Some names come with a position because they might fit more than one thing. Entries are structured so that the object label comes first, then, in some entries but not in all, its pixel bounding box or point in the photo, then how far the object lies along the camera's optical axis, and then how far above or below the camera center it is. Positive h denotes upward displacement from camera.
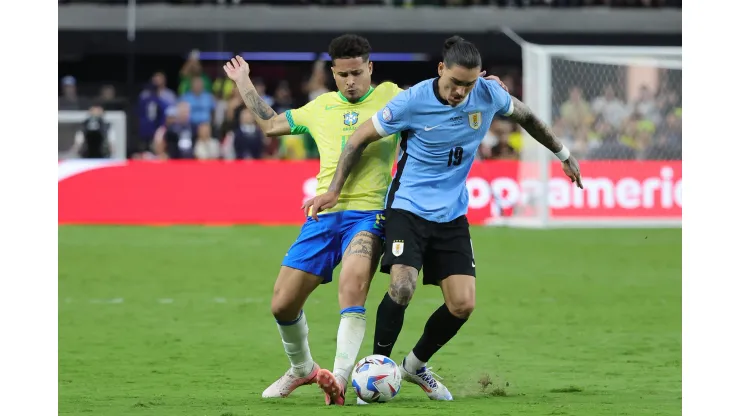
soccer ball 14.08 -1.09
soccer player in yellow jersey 14.53 -0.25
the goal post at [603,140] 44.81 +0.70
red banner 43.75 -0.20
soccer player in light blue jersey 14.37 -0.08
